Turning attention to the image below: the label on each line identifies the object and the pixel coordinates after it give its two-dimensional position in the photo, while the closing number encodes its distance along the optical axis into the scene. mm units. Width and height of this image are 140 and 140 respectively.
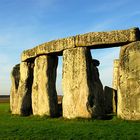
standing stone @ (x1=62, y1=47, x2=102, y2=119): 8000
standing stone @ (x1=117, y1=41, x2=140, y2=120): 7416
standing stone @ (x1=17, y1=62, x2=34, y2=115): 10254
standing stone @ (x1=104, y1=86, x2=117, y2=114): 10102
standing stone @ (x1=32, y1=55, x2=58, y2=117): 9144
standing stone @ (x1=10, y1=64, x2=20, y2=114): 10650
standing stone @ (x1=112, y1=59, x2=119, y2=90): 11764
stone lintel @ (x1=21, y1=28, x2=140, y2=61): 7688
